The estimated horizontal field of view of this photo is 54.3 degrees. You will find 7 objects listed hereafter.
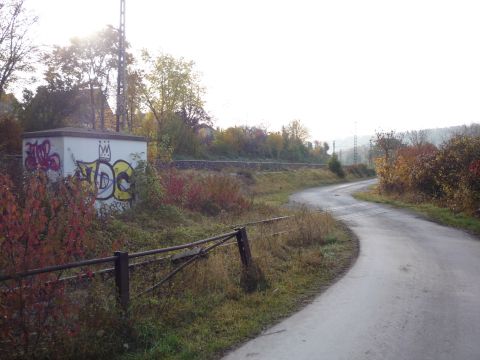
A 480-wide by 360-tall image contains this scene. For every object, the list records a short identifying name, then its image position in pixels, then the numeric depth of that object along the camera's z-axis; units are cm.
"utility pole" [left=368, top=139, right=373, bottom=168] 7294
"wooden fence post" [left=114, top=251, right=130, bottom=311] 540
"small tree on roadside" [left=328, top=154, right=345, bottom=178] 5144
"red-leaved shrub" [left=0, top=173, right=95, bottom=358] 441
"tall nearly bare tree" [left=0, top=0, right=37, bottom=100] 2583
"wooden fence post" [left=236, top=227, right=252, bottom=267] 797
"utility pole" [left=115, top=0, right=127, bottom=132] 2253
